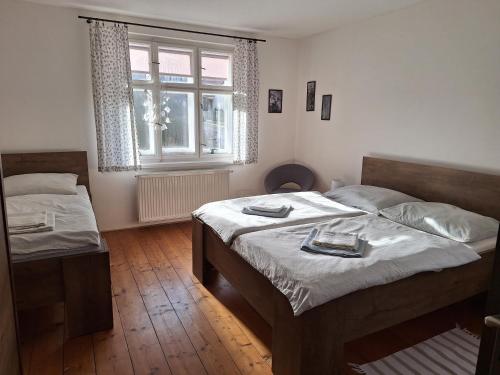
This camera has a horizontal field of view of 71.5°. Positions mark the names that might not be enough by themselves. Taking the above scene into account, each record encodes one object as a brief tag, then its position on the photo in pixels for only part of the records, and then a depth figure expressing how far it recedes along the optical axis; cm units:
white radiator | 400
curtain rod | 351
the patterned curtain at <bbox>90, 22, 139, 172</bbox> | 357
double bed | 165
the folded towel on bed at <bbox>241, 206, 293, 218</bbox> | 269
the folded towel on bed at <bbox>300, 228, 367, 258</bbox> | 196
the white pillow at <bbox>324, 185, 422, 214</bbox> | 299
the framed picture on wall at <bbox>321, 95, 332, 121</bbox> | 430
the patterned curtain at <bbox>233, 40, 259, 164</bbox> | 433
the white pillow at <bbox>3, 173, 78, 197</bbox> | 304
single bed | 200
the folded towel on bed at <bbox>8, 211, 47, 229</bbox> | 210
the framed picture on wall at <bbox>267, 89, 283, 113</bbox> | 470
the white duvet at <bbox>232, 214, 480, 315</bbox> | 167
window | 396
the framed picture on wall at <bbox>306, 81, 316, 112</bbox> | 454
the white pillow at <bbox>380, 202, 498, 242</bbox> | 234
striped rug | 192
